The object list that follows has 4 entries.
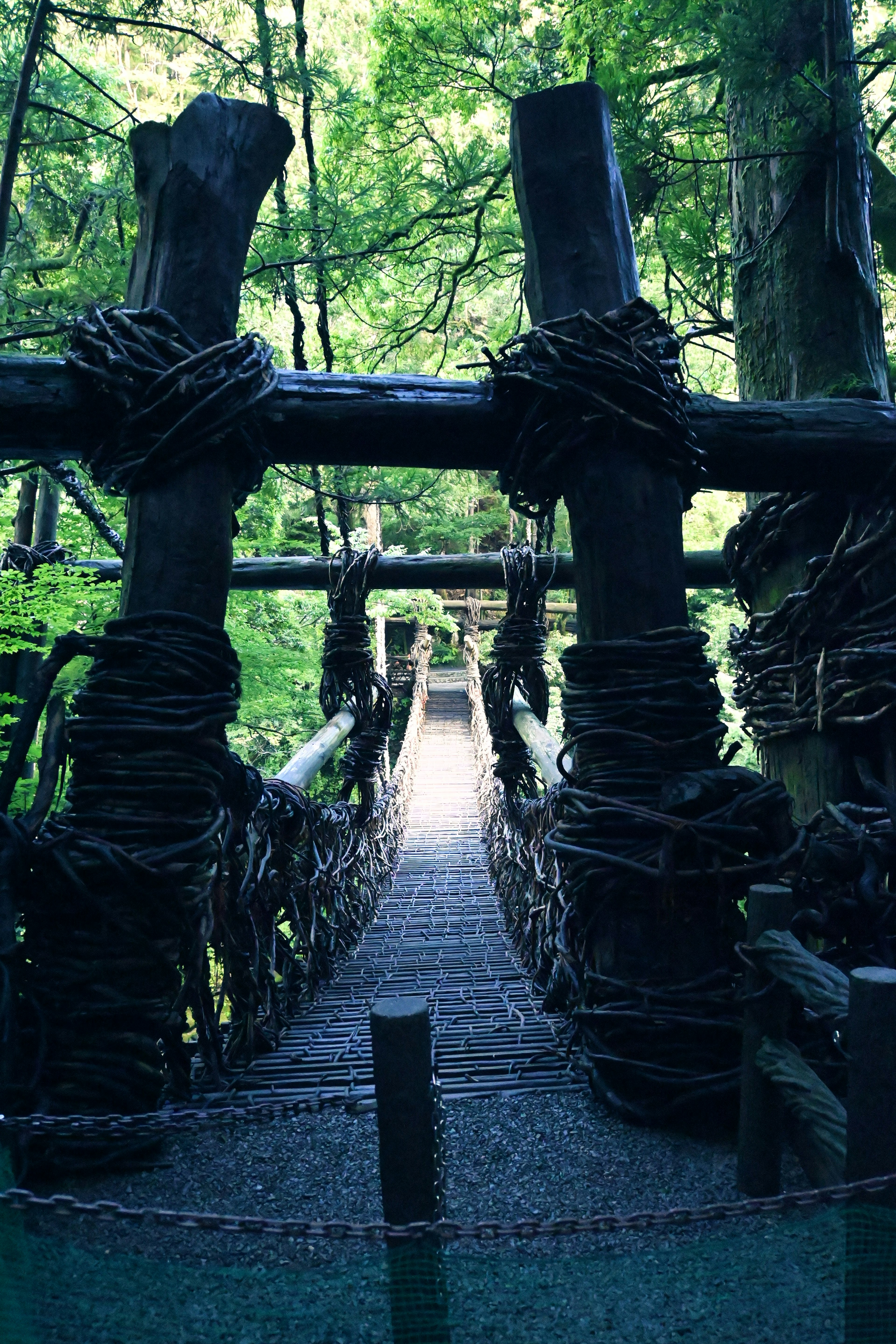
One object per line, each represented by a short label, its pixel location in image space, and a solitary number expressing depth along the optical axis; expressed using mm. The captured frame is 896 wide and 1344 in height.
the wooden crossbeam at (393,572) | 4215
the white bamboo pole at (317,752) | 3045
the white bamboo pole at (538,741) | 3369
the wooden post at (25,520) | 4973
